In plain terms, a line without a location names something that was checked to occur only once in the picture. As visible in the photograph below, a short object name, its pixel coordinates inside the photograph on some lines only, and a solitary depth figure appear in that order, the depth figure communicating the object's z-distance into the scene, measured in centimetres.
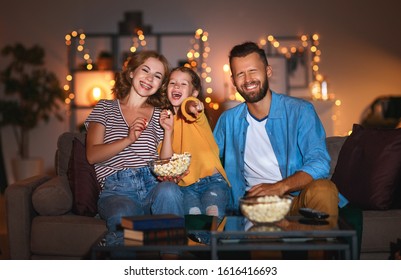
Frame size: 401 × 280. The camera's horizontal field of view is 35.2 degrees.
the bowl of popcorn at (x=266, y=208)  218
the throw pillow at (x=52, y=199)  300
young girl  287
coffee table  208
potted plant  680
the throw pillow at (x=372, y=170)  297
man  294
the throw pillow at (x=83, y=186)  302
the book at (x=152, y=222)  216
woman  268
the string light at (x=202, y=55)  723
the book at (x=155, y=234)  214
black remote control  230
